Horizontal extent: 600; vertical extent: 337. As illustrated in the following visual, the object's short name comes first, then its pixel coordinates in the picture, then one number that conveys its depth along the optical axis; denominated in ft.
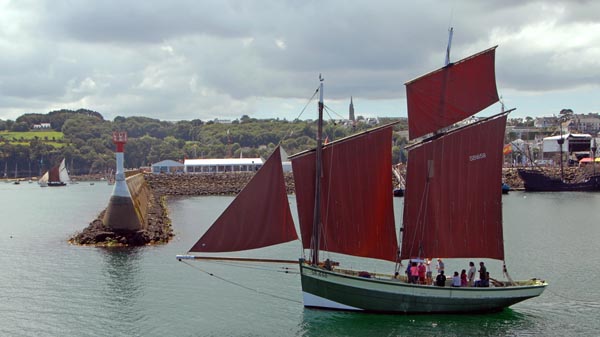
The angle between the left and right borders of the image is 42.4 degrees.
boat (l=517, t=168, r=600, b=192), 517.55
